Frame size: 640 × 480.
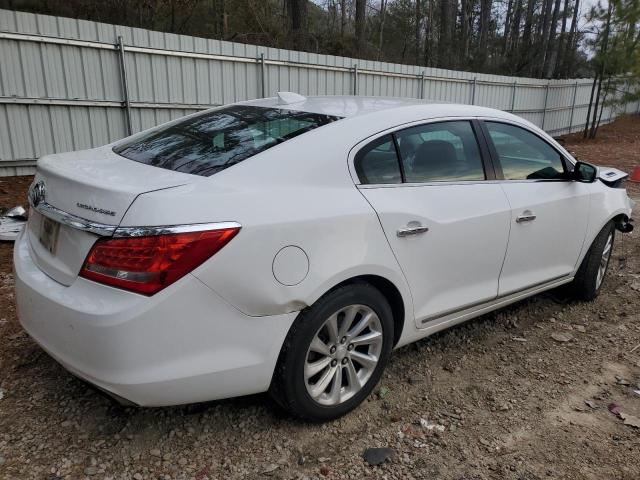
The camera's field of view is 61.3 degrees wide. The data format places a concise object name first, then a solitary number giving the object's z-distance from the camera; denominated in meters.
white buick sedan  2.12
